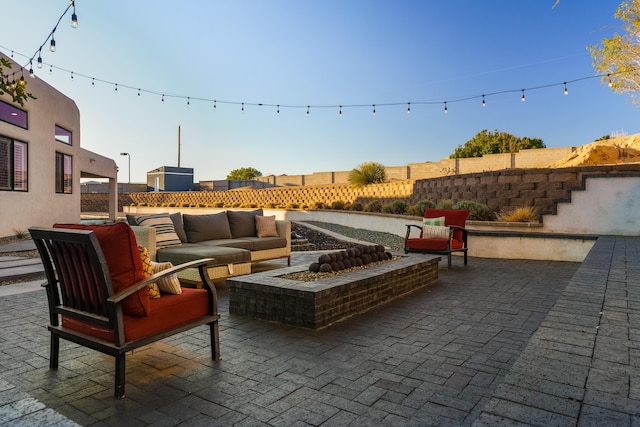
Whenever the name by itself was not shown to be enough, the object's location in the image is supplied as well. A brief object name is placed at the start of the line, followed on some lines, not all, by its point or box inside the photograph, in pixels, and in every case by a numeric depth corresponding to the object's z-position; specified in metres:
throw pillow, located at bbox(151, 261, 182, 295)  2.53
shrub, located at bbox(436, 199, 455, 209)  10.41
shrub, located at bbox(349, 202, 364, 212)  15.87
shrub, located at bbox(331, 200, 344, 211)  17.53
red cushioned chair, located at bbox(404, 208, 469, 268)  6.26
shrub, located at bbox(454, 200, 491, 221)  9.63
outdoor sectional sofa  4.62
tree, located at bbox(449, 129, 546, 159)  39.21
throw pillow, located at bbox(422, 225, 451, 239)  6.43
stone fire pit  3.28
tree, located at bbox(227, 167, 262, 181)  56.58
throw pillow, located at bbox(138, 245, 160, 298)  2.35
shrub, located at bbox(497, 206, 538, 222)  8.70
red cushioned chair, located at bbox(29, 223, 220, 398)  2.05
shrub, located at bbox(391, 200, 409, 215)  12.17
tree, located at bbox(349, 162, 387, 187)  19.48
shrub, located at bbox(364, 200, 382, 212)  14.17
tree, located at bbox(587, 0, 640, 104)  12.09
